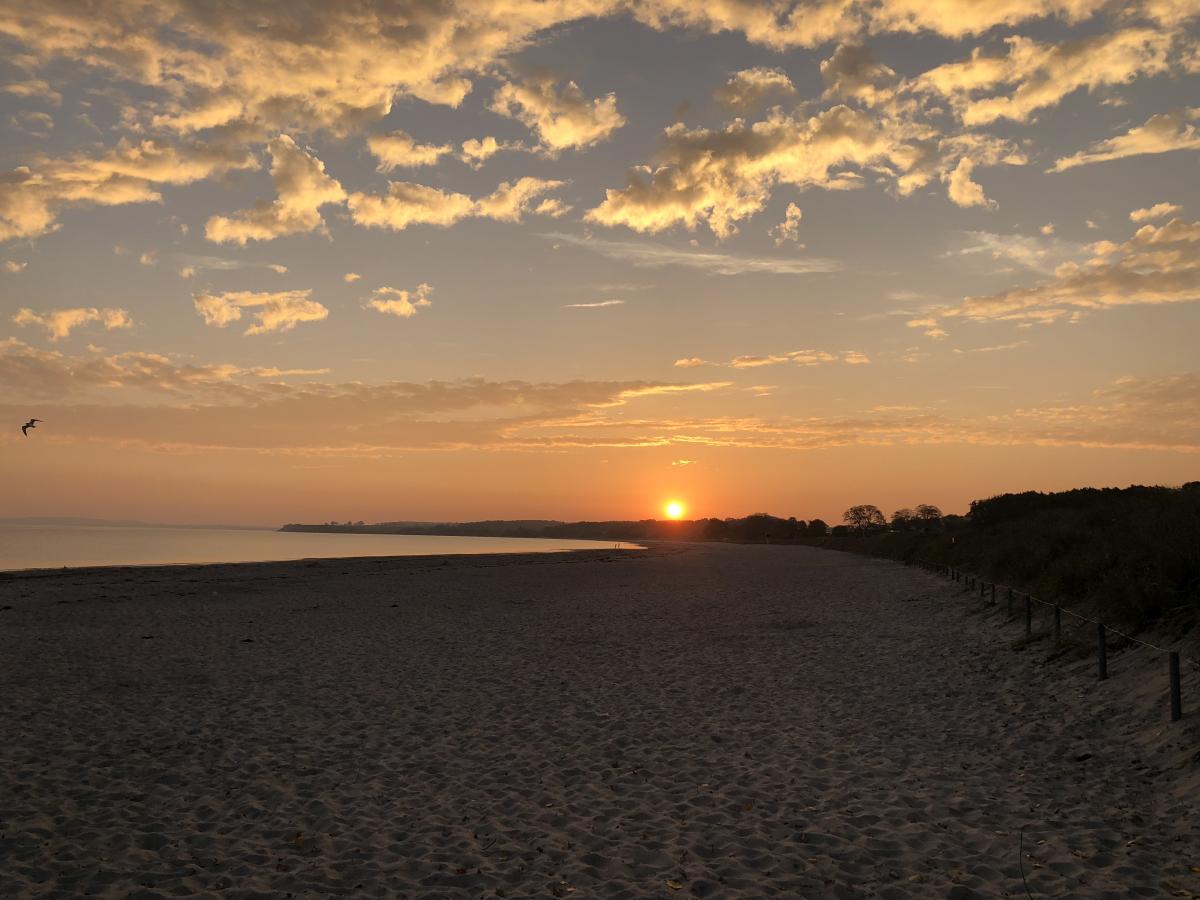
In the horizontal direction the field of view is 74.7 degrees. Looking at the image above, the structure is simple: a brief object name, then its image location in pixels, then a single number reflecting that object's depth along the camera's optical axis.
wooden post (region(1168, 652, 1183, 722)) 11.36
